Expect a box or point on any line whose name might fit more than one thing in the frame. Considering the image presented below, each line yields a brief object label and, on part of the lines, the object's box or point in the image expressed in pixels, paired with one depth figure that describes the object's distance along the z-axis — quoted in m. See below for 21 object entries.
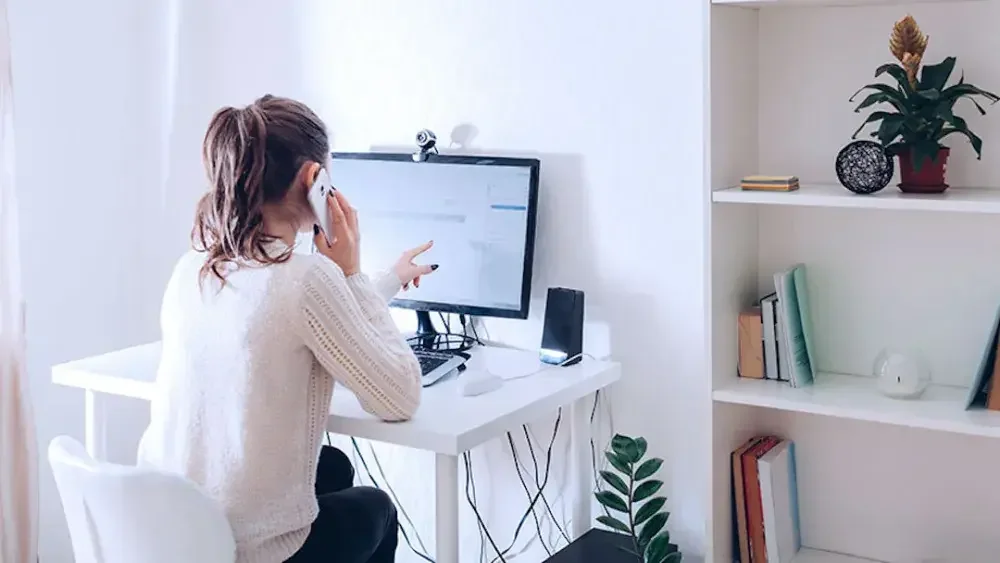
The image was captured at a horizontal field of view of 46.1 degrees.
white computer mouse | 2.21
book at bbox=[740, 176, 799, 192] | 2.13
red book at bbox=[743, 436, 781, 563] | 2.26
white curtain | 2.62
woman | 1.91
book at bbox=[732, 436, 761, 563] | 2.27
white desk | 2.02
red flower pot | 2.03
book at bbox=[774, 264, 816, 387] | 2.19
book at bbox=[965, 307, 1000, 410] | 2.04
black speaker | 2.44
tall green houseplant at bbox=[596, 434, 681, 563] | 2.27
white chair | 1.77
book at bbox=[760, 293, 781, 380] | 2.23
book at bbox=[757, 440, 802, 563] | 2.24
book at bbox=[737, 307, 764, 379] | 2.26
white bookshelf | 2.11
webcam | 2.61
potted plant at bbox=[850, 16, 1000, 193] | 2.01
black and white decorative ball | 2.04
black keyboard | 2.35
